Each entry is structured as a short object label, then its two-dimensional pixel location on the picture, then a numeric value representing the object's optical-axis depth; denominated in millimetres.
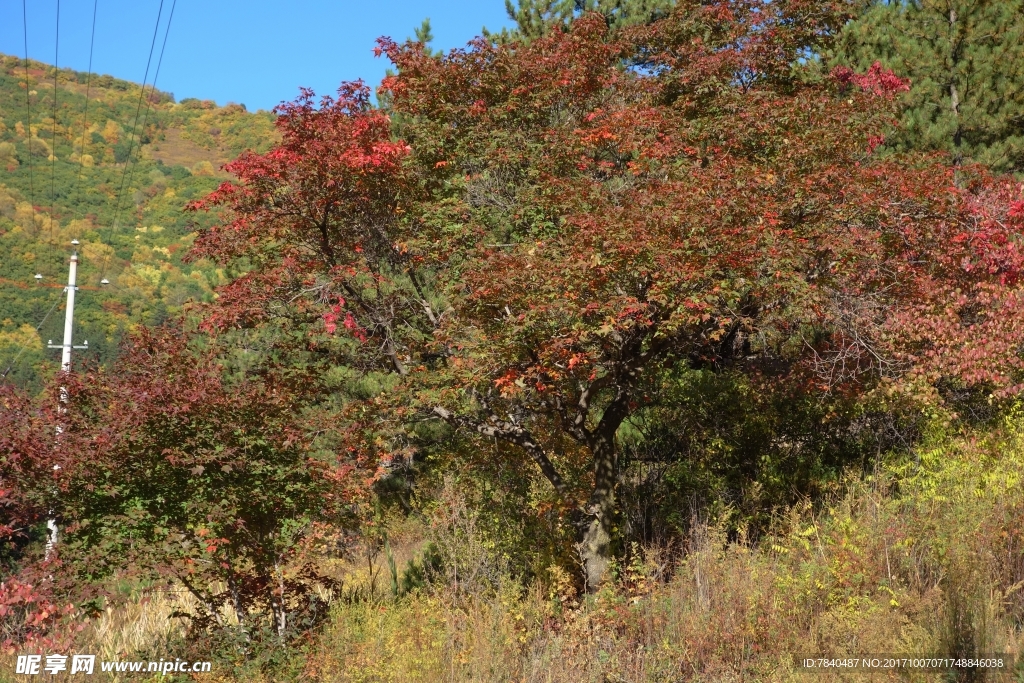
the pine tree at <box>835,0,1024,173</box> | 12438
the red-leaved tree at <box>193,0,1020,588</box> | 6988
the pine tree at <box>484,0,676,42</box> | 12648
